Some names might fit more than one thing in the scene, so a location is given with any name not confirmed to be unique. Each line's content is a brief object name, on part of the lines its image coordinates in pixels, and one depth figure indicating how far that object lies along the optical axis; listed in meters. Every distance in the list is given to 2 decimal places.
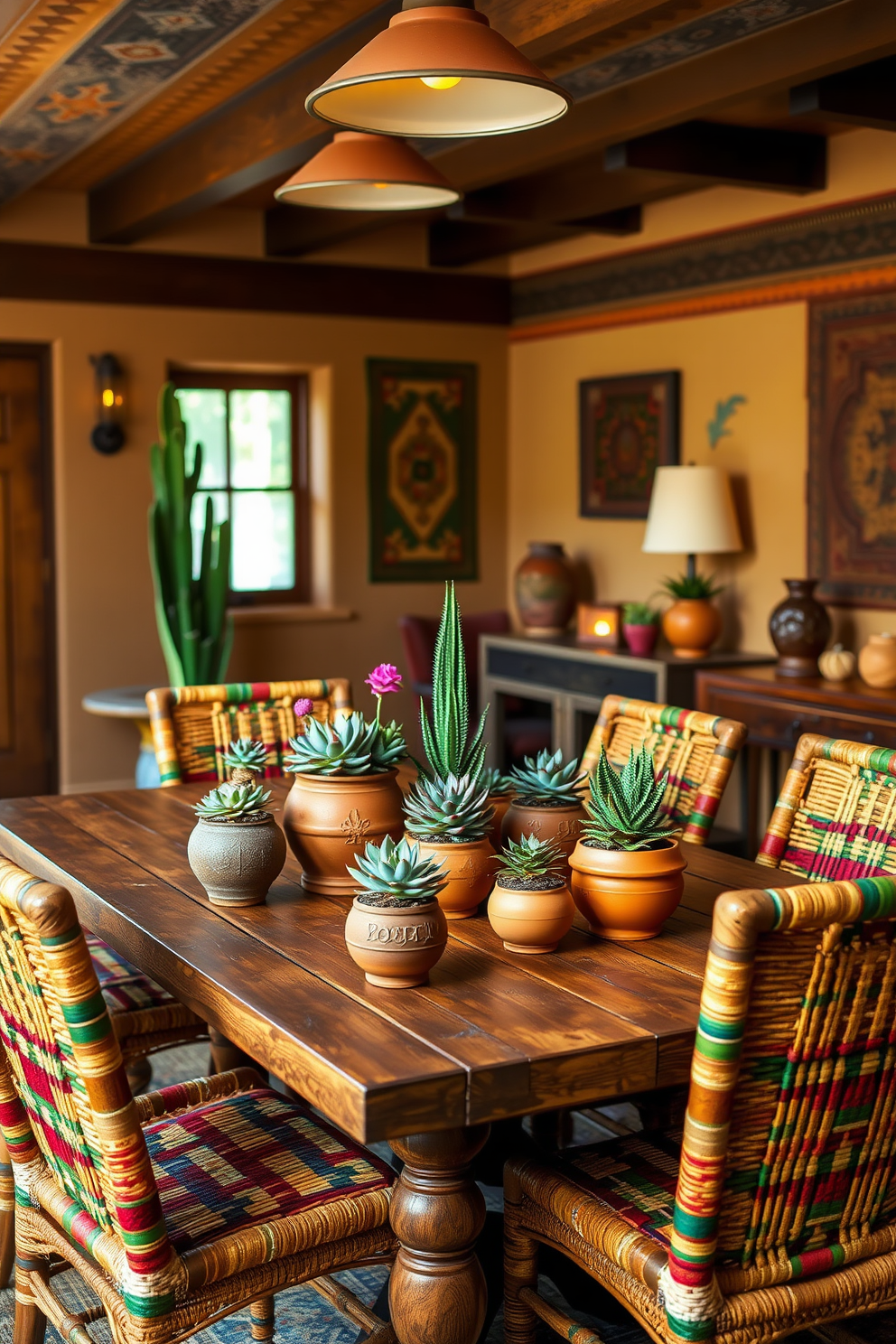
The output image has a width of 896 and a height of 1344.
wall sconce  5.80
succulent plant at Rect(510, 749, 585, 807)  2.14
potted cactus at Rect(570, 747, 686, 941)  1.91
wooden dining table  1.49
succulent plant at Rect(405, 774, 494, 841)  1.99
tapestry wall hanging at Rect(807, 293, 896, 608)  4.62
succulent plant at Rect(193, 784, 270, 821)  2.09
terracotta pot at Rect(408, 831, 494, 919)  2.01
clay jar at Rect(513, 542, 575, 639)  5.84
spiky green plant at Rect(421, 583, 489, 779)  2.04
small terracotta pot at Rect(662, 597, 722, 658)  5.05
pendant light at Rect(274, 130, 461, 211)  2.70
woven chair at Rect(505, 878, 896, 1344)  1.44
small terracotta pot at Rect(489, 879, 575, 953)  1.84
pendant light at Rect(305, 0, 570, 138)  1.90
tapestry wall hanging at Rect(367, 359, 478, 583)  6.48
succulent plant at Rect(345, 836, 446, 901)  1.73
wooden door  5.81
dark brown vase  4.61
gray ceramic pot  2.07
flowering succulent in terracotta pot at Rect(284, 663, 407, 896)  2.13
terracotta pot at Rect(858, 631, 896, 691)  4.24
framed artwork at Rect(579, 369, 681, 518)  5.62
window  6.25
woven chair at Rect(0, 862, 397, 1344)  1.56
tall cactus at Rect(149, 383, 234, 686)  5.48
